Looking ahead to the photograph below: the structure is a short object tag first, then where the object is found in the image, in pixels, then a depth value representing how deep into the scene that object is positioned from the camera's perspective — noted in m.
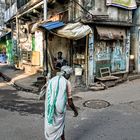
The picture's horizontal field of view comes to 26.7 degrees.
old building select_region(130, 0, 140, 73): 15.63
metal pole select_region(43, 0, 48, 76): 13.66
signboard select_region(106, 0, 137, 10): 13.41
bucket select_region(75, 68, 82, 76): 12.77
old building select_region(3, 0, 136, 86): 12.66
